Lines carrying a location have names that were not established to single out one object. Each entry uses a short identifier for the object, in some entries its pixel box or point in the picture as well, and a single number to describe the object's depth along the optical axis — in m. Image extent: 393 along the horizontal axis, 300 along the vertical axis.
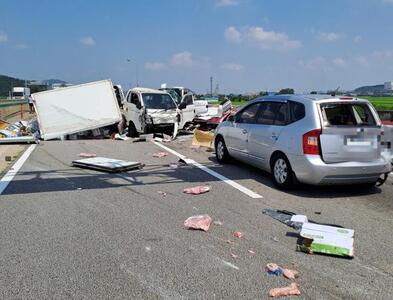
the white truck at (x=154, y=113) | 17.25
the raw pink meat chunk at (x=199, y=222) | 5.48
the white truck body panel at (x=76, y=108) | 17.23
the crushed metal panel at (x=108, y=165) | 9.44
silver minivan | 7.04
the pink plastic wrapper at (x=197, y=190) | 7.42
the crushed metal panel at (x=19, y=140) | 15.40
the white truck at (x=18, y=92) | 78.81
